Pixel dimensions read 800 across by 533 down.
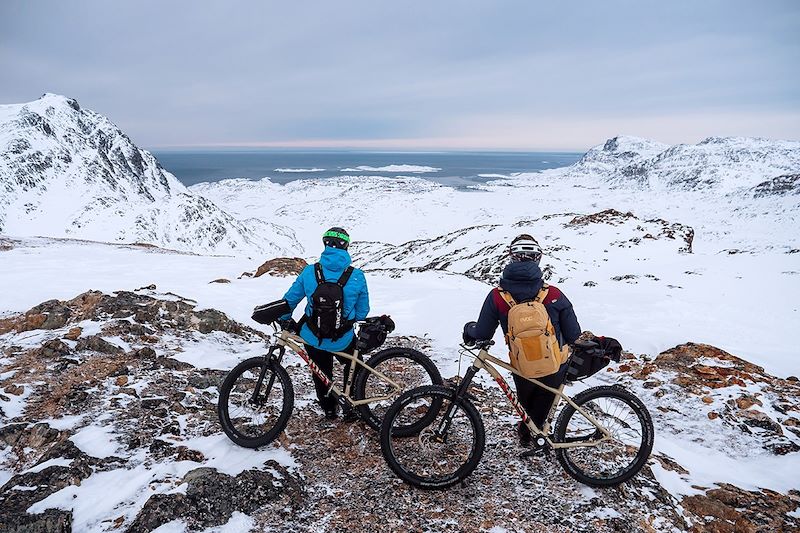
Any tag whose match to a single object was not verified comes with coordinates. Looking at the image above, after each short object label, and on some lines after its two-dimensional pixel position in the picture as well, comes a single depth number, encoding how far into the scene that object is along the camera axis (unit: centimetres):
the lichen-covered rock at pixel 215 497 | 475
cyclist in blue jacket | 621
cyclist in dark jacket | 547
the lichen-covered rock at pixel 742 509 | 518
